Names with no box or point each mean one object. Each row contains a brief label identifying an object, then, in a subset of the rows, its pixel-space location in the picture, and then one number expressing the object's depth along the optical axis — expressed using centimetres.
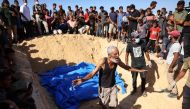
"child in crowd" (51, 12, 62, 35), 614
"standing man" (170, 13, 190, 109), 255
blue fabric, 370
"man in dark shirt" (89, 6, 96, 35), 636
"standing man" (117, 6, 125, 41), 585
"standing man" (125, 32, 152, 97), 361
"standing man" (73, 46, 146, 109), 271
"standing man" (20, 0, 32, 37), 544
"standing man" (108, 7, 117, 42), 594
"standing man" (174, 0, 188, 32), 373
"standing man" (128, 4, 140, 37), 522
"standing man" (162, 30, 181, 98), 337
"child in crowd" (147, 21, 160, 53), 517
